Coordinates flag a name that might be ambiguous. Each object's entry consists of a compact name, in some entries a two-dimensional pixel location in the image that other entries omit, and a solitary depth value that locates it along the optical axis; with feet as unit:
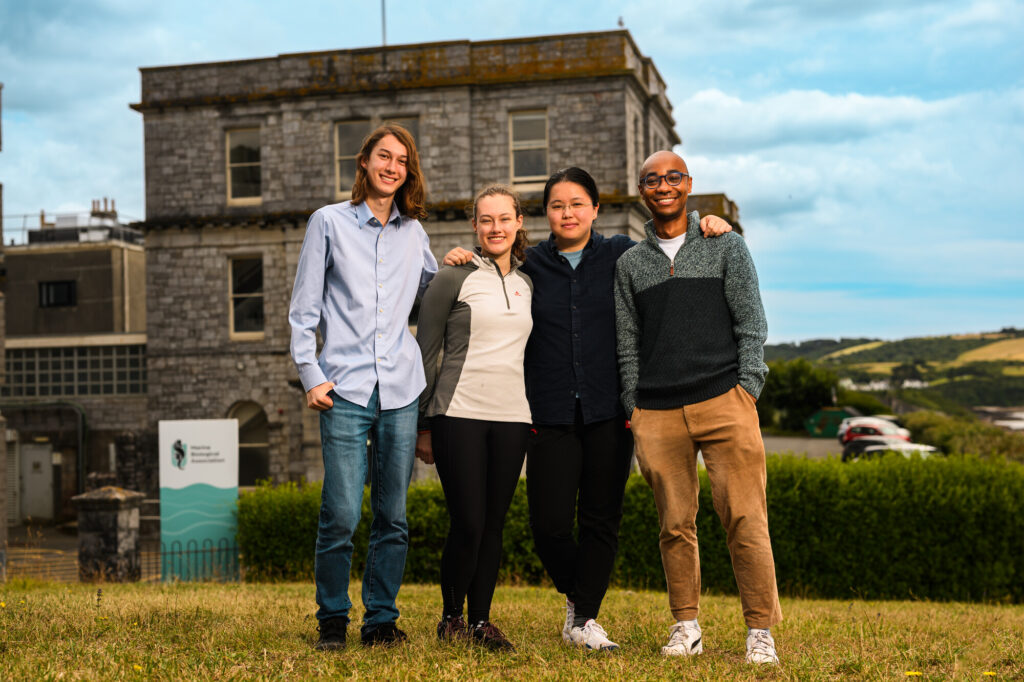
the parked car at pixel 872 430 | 114.68
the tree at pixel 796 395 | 159.53
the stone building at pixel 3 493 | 42.32
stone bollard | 40.40
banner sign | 43.34
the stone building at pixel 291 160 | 73.41
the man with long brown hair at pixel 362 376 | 15.30
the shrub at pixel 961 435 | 78.38
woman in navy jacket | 15.71
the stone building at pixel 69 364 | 86.22
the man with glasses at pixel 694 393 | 15.03
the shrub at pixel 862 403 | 162.50
